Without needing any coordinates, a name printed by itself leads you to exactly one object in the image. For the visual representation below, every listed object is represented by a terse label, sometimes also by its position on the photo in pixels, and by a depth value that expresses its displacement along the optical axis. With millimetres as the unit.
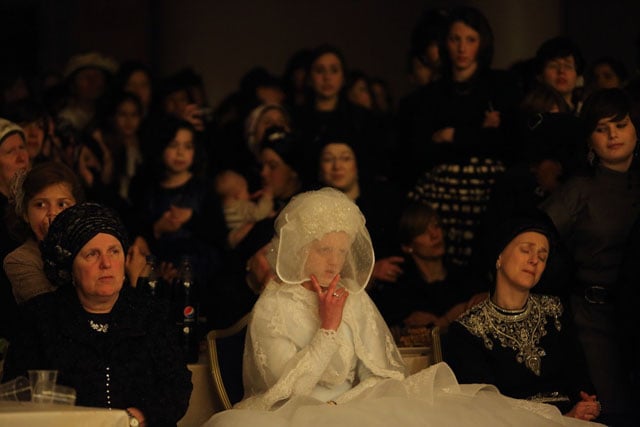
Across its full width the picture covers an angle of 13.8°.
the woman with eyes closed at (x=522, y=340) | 10847
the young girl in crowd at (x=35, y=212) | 10620
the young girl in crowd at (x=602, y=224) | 11606
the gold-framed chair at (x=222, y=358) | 10701
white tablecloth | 8051
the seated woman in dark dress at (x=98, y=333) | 9450
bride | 9884
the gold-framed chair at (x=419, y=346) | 11216
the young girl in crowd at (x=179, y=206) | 13262
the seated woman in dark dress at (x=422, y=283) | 12651
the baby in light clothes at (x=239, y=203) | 13857
